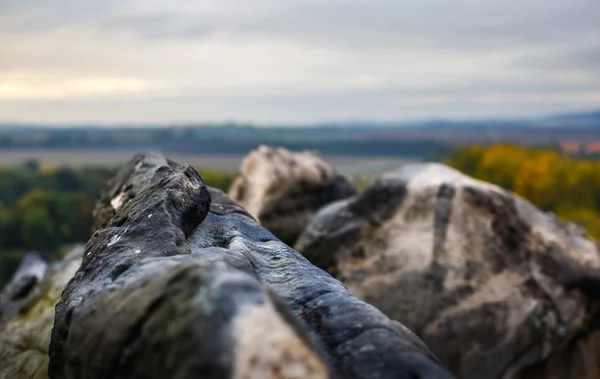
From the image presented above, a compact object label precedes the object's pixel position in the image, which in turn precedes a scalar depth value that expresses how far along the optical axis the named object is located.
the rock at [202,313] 3.15
